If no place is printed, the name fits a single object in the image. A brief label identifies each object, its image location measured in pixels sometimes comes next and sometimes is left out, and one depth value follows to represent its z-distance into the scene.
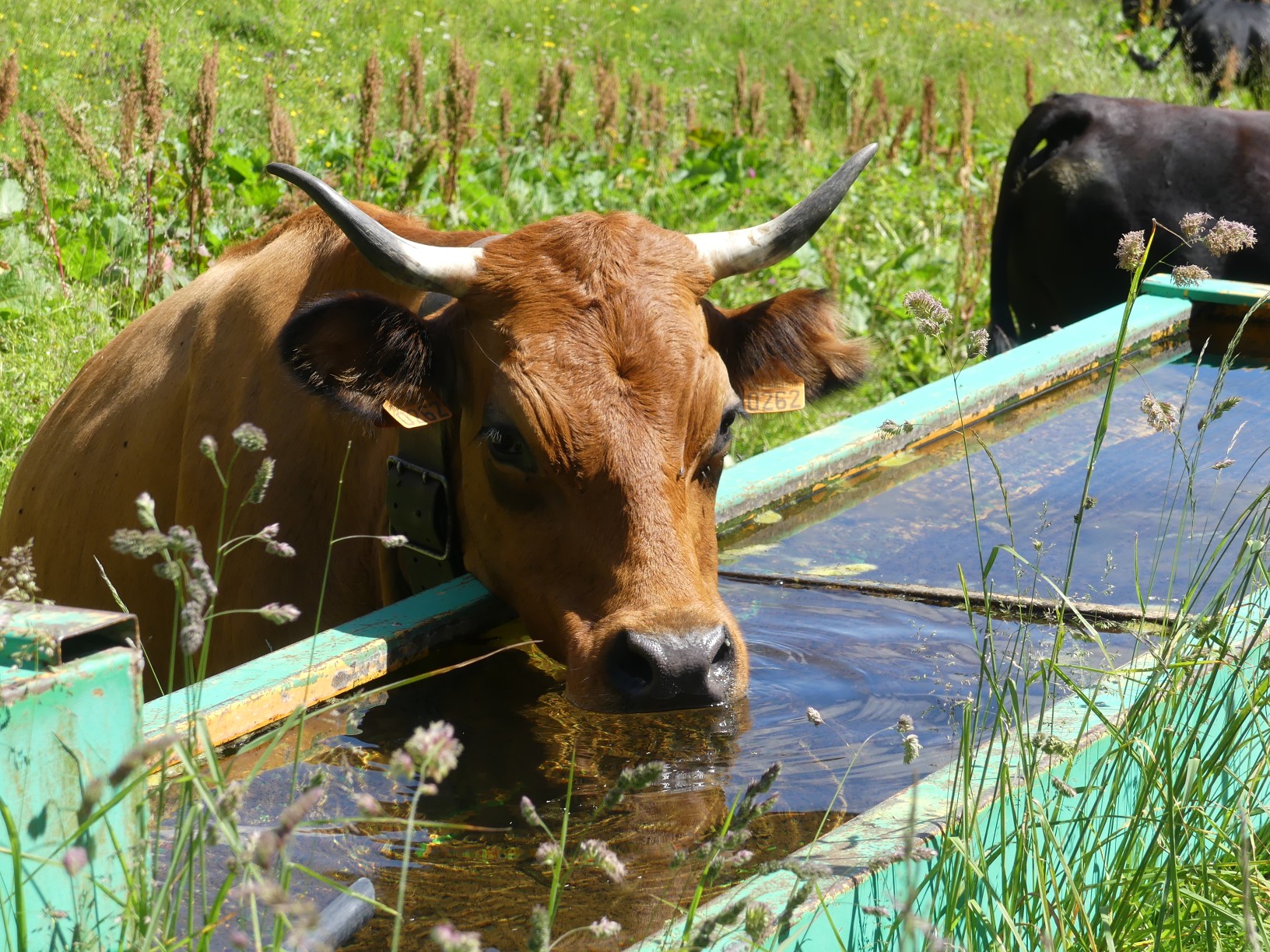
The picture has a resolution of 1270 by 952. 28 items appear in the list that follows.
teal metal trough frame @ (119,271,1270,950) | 3.58
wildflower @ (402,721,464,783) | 2.21
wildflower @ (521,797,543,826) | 2.66
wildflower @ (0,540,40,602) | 3.19
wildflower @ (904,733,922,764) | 3.31
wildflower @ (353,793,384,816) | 2.40
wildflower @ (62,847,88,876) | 2.19
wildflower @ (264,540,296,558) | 2.86
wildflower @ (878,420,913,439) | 4.51
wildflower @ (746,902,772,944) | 2.53
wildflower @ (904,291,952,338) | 4.20
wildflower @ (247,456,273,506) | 2.85
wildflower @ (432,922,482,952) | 2.08
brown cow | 5.39
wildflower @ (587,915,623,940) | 2.58
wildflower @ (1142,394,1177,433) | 4.05
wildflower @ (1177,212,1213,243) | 4.02
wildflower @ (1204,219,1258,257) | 4.10
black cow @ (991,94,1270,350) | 13.11
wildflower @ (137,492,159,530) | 2.58
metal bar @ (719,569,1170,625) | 6.16
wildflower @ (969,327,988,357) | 4.21
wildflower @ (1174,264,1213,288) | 4.40
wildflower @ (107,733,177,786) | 2.13
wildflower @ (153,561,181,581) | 2.64
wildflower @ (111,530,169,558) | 2.59
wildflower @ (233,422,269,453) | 2.92
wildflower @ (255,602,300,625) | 2.60
